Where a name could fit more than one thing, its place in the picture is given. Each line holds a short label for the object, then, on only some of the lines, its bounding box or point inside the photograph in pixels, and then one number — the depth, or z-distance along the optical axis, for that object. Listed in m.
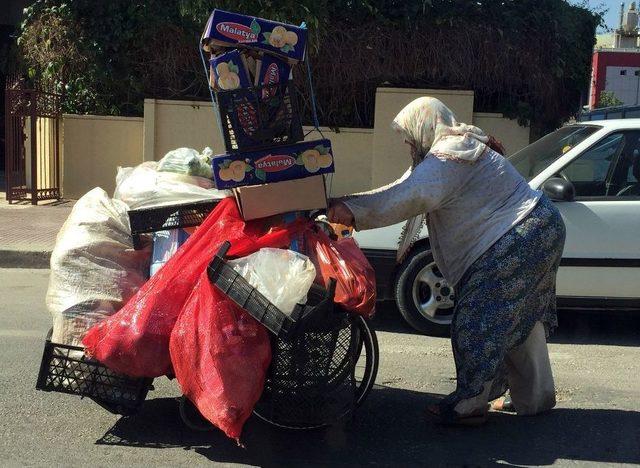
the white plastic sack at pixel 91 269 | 4.19
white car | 6.09
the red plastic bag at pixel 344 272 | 3.94
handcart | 3.84
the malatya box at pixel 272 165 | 3.88
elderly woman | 4.06
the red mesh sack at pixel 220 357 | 3.73
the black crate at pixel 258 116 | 3.87
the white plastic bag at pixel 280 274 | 3.79
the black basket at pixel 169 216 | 4.30
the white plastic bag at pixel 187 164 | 4.58
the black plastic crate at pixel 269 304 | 3.74
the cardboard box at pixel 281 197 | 3.93
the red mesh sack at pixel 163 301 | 3.89
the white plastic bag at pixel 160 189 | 4.39
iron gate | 11.91
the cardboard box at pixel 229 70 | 3.86
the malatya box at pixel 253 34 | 3.85
